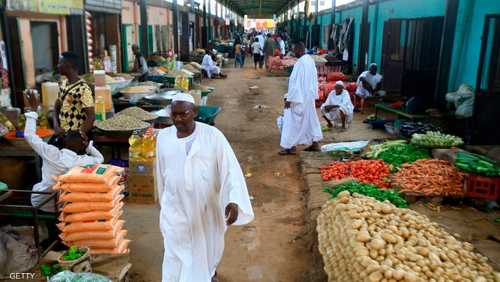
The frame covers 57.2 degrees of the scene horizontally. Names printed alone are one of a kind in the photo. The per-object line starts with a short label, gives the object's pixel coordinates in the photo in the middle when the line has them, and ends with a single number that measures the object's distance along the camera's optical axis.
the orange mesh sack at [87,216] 4.06
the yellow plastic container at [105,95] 7.45
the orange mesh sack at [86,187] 4.06
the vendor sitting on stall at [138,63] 12.55
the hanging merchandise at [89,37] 10.72
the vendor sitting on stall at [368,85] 12.49
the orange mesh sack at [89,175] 4.06
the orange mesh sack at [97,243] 4.09
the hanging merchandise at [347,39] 19.52
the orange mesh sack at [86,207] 4.07
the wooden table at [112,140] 6.91
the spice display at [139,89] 9.05
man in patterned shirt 5.12
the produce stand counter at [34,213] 3.87
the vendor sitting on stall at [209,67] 20.30
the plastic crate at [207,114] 8.33
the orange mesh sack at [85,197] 4.06
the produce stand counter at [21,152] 5.48
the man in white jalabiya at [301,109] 7.79
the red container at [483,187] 5.59
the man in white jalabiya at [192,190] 3.37
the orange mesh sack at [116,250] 4.09
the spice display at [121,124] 6.77
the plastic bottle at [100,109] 7.23
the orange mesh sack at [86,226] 4.06
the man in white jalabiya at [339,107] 9.92
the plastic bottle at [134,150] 5.89
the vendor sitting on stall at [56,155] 4.35
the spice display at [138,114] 7.53
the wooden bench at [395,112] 8.97
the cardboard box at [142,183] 5.89
